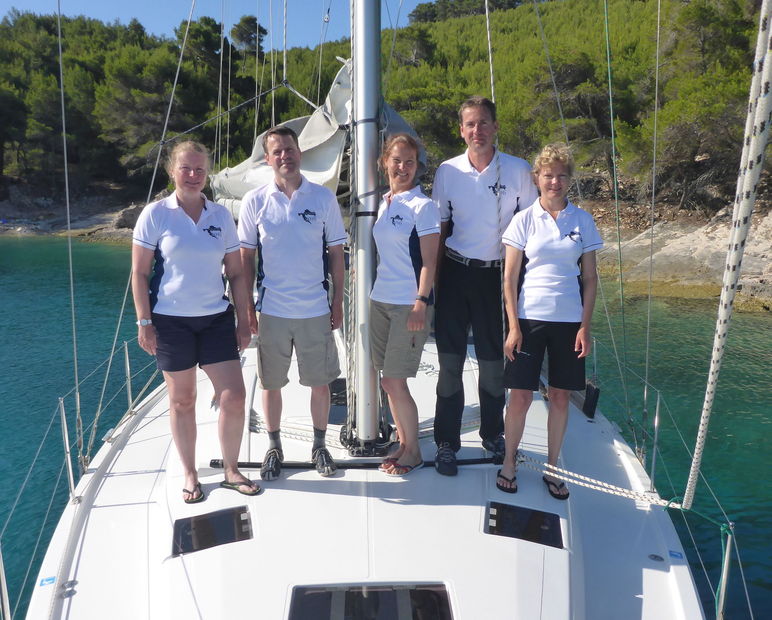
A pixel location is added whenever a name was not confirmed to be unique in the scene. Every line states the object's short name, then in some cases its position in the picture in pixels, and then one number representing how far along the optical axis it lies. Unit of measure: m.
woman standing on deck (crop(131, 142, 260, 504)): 2.74
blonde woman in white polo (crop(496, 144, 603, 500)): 2.84
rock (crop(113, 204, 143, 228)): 29.77
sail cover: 3.48
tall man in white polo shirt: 3.04
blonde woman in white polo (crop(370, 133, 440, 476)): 2.89
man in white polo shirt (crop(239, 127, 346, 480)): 2.94
